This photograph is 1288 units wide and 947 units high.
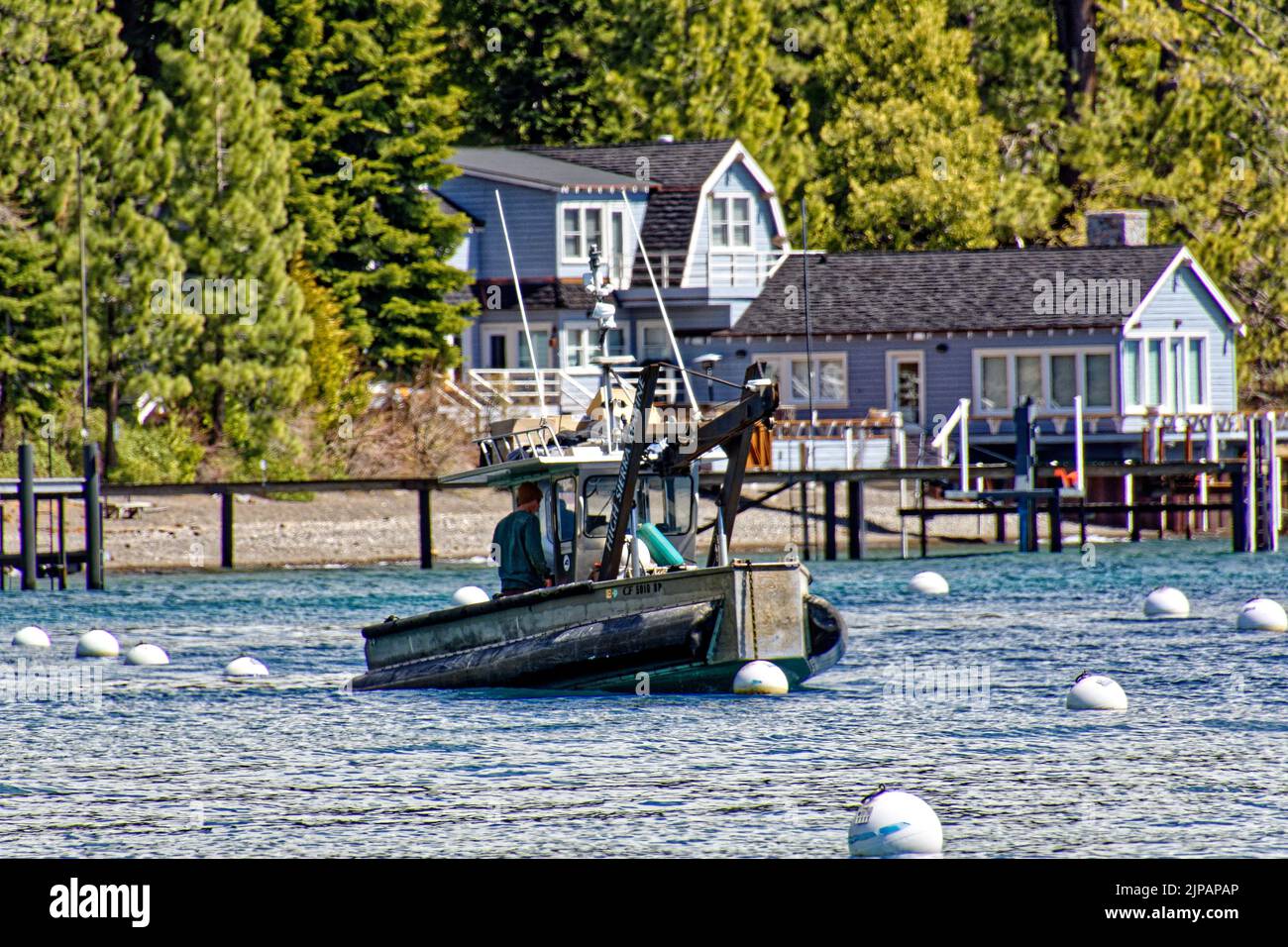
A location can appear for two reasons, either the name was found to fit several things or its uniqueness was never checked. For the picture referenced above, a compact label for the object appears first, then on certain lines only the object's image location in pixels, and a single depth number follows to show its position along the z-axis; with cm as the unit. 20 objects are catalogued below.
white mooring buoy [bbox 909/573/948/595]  4047
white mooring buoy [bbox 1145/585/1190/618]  3444
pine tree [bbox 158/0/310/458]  5016
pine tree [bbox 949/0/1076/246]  7162
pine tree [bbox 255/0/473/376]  5728
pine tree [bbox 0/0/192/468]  4788
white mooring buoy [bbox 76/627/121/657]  3036
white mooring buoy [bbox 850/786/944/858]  1564
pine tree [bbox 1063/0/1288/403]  6894
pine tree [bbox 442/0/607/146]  7081
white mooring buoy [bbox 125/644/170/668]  2934
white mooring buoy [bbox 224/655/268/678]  2770
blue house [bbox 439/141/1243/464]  5912
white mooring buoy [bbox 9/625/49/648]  3179
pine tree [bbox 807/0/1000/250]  6881
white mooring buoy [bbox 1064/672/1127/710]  2355
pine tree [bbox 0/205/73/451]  4784
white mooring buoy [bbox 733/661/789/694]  2461
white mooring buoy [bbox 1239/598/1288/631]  3156
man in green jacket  2527
